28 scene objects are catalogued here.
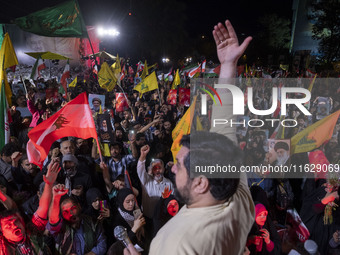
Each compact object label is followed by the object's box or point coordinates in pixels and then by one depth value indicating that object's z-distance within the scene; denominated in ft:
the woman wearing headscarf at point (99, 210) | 12.35
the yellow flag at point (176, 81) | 39.88
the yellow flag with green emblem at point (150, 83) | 31.83
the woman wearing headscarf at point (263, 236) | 10.52
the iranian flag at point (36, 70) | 30.98
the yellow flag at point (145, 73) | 40.27
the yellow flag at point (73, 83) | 37.69
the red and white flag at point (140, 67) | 59.10
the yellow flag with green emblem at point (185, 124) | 16.79
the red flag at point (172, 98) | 37.08
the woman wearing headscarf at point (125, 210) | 12.22
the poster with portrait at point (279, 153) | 16.14
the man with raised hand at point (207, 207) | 4.00
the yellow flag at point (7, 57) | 15.85
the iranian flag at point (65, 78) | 30.10
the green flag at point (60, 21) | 19.99
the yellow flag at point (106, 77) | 32.73
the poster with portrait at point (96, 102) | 25.39
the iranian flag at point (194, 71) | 47.34
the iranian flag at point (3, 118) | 15.11
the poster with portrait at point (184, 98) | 35.68
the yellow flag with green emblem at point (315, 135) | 15.35
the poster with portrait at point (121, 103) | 30.55
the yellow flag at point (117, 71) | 35.30
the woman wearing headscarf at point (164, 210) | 12.43
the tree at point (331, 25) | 121.80
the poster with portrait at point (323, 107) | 29.40
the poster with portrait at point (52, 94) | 29.36
